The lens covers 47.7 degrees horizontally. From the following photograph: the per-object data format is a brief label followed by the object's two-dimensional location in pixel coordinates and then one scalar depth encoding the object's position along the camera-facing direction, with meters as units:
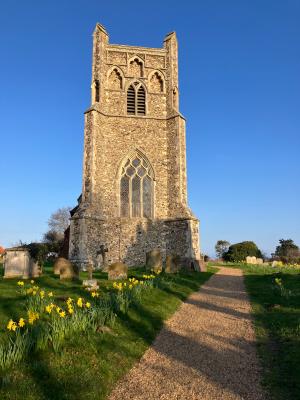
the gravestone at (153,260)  15.65
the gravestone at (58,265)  12.45
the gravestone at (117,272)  12.59
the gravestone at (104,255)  16.28
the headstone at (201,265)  19.58
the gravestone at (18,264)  12.02
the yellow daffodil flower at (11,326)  4.91
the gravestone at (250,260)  31.98
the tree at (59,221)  59.06
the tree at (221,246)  50.69
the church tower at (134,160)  21.22
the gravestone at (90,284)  9.85
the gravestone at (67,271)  12.12
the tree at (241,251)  37.91
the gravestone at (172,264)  15.70
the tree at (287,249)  41.37
